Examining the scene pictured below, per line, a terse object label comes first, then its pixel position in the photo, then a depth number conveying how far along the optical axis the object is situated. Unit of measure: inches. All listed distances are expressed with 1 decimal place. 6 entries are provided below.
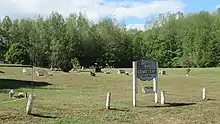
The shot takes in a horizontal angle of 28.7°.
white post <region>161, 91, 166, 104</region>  834.2
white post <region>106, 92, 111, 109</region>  722.2
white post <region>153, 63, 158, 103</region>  879.3
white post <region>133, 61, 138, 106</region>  827.0
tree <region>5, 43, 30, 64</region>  3412.9
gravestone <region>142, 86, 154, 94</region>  918.4
